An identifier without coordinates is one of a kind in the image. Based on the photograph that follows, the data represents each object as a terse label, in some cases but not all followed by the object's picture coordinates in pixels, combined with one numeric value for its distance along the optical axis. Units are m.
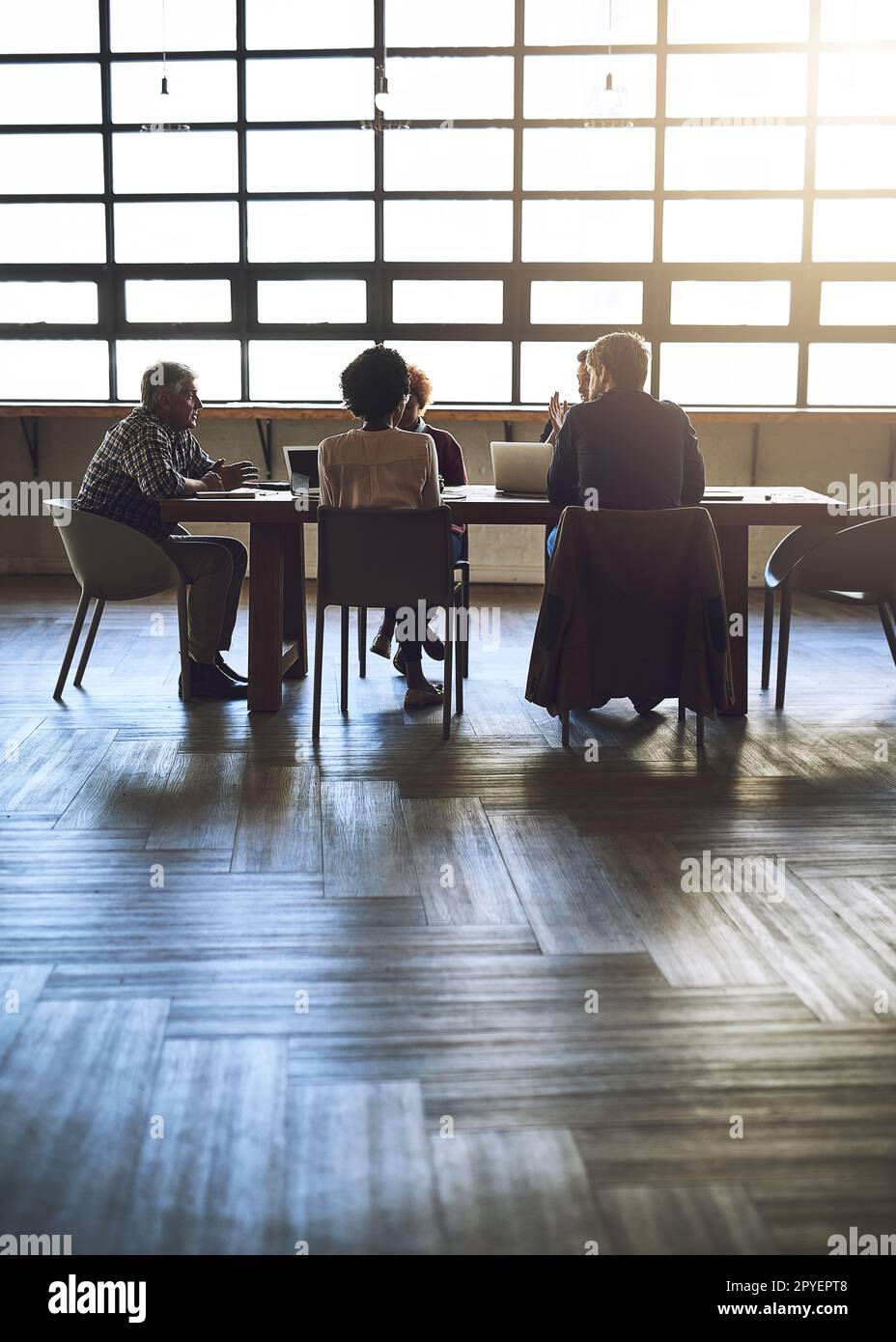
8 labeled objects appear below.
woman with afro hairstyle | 4.12
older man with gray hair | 4.41
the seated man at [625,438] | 4.04
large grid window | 7.29
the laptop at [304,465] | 4.62
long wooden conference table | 4.30
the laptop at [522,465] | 4.59
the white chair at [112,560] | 4.37
